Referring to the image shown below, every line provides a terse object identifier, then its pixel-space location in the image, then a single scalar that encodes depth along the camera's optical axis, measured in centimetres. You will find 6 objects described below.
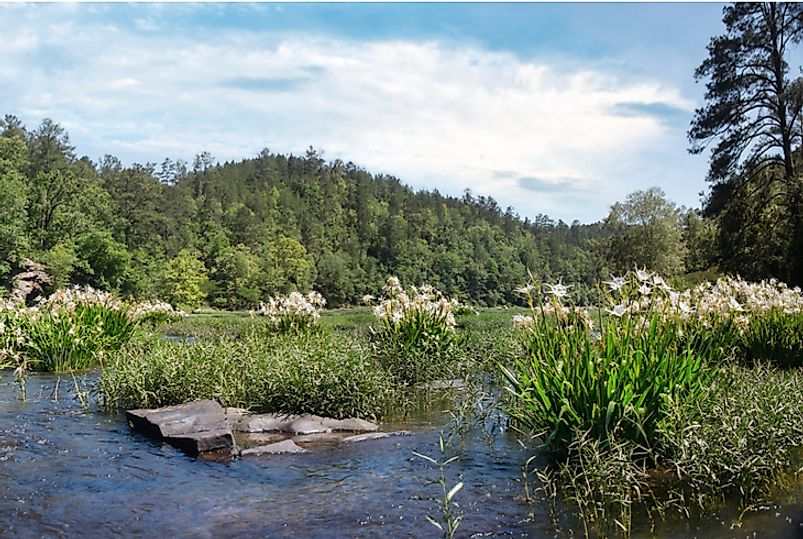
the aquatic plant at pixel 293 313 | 1412
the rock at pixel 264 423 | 784
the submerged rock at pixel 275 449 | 686
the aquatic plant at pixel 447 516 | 404
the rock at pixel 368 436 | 739
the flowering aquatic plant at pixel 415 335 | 1056
